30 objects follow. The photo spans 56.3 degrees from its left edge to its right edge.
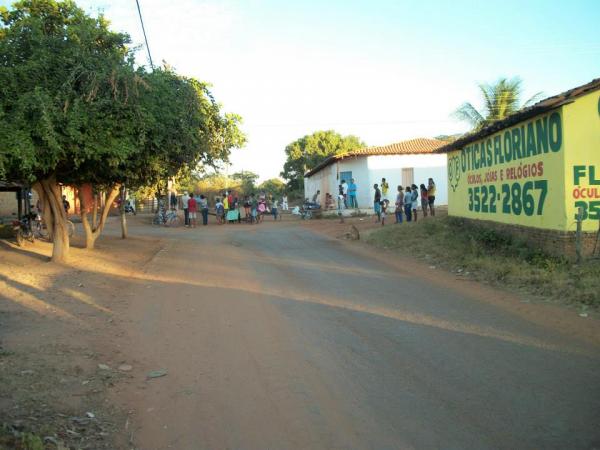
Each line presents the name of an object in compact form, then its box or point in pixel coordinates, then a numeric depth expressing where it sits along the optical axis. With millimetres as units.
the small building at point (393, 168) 34344
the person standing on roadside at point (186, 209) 29803
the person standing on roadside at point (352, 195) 32294
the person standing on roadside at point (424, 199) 23953
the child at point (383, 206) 24109
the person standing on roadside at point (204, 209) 31188
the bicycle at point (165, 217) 31344
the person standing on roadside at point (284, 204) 47303
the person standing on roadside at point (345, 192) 33500
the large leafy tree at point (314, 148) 64938
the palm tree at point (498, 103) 26500
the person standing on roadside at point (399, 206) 23641
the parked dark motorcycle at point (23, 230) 18459
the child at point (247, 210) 32594
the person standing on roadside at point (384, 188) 27059
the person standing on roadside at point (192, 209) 29281
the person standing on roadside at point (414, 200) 23375
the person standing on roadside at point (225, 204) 32031
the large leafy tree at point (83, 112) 11320
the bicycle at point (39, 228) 20766
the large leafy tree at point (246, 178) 68338
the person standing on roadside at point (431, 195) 23734
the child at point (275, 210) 34581
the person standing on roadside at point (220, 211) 31953
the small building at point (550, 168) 11570
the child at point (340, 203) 32400
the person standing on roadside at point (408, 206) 23312
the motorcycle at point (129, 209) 41531
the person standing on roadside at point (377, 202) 25755
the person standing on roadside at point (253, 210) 32094
